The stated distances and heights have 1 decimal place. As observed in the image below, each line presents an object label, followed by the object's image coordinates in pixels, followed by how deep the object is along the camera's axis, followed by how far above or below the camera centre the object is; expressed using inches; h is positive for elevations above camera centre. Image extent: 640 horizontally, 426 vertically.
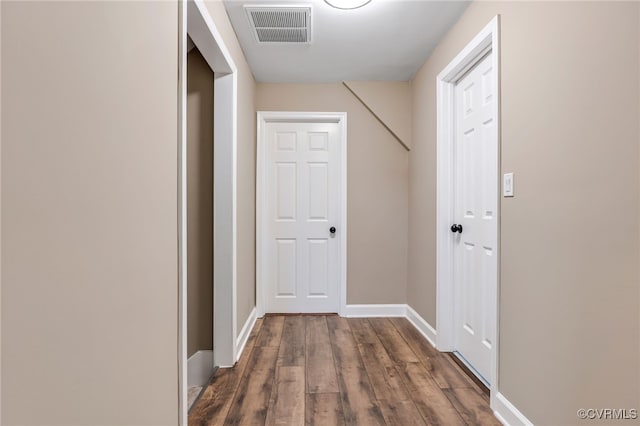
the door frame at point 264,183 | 135.6 +9.0
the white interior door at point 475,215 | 83.2 -2.2
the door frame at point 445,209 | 104.0 -0.6
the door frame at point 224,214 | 92.6 -1.7
